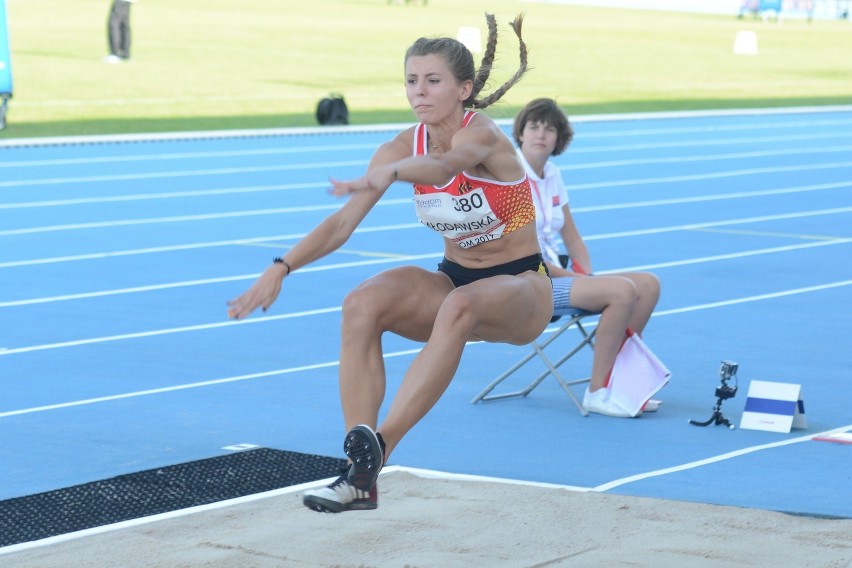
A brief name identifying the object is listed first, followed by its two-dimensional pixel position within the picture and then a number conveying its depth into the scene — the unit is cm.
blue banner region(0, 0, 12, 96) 3581
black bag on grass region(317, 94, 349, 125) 4284
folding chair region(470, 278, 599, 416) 1433
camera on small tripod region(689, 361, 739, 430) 1374
